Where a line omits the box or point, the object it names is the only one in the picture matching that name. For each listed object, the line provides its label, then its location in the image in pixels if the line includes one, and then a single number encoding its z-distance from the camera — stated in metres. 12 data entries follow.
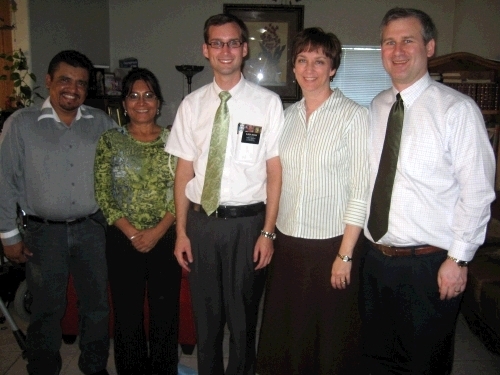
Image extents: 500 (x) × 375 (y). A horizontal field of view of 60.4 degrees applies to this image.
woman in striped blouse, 1.63
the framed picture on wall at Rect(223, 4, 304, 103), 4.98
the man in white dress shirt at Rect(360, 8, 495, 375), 1.49
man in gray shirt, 1.94
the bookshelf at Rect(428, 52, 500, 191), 4.10
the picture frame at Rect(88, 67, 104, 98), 4.06
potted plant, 3.13
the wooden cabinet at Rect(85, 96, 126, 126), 3.89
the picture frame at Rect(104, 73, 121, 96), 4.36
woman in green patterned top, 1.89
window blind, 5.27
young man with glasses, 1.74
